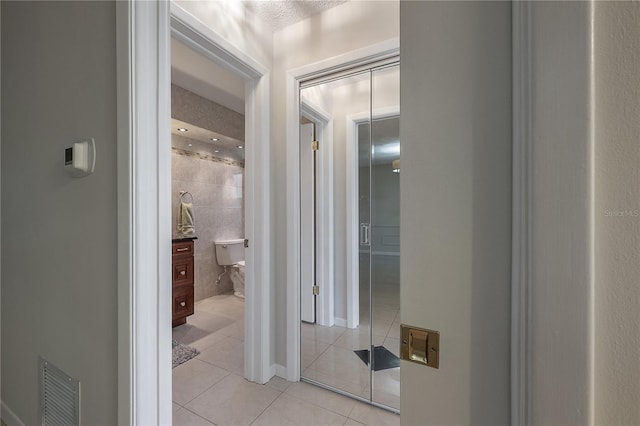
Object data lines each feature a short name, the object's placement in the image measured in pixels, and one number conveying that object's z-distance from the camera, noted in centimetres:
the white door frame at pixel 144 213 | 93
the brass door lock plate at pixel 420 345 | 49
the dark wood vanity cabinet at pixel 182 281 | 291
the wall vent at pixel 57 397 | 113
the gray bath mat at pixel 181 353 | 226
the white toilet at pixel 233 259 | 408
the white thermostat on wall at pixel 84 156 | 106
